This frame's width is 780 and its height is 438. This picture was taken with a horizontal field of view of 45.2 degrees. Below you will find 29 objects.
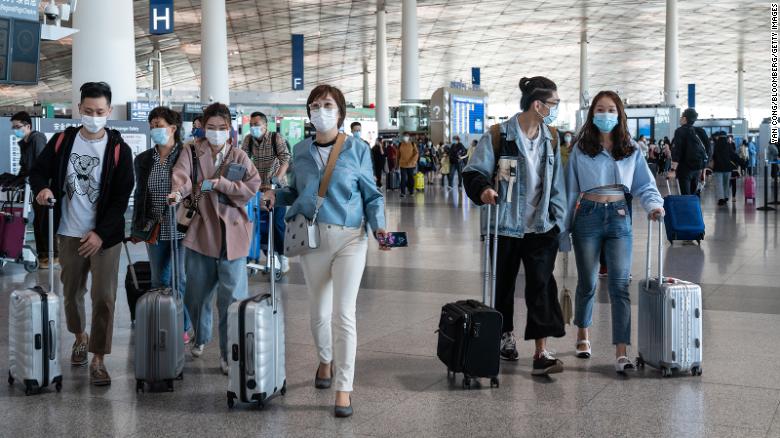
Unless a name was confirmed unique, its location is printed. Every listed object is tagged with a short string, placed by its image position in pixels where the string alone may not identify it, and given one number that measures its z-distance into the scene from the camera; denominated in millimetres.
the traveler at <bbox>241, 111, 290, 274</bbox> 9273
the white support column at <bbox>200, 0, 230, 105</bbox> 30422
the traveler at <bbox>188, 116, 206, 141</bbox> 8905
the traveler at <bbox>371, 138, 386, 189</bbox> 30359
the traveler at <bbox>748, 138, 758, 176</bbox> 38425
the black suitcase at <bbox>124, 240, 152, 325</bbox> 7297
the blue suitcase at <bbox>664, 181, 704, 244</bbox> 12422
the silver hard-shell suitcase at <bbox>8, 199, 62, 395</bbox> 5324
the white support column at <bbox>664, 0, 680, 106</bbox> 47156
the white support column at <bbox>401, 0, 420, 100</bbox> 44344
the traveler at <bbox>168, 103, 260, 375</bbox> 5770
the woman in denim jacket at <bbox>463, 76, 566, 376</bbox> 5652
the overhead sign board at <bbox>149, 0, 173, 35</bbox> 28234
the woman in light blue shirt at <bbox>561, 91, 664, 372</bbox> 5887
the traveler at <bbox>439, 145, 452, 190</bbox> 33378
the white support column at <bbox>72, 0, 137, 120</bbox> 14938
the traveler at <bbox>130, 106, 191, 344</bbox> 6480
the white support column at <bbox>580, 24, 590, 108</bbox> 45297
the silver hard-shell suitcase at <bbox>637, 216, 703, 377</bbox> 5578
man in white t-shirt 5645
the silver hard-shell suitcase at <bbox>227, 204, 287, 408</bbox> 4957
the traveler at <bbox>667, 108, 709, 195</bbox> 14156
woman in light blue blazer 4988
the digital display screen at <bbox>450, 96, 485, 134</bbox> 44175
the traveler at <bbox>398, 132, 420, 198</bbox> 27892
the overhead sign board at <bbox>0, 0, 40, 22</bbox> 8928
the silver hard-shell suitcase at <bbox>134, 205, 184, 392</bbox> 5371
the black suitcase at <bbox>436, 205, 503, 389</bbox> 5332
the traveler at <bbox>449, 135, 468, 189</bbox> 30906
